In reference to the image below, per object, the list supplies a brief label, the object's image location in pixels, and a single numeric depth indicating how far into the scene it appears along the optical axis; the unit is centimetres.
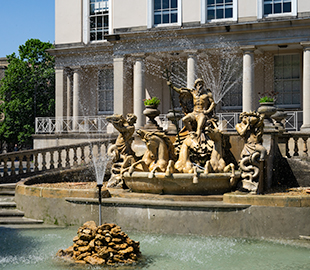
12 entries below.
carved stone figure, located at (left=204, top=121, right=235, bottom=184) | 1002
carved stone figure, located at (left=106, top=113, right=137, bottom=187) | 1162
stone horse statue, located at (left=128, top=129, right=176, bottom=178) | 1044
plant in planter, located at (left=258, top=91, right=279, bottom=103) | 1392
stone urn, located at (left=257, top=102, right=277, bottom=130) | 1329
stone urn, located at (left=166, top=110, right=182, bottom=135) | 1406
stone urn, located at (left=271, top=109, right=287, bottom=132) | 1497
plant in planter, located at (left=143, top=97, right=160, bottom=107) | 1596
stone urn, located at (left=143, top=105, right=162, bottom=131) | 1571
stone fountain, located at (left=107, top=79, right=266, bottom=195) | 980
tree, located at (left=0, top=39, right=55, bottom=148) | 3616
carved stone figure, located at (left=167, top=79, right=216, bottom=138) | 1156
